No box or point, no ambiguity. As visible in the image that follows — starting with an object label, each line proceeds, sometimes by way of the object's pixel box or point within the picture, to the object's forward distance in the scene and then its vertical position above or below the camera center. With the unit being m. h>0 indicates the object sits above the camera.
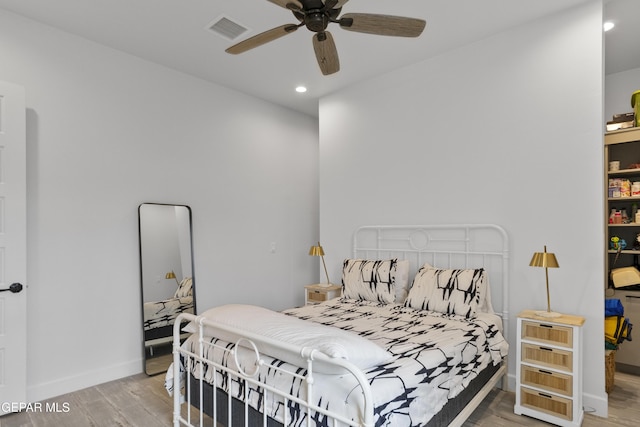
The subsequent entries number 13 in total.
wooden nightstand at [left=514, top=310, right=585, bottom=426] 2.36 -1.10
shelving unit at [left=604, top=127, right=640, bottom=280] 3.36 +0.05
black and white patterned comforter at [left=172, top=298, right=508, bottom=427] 1.54 -0.85
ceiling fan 1.74 +0.94
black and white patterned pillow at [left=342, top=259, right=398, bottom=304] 3.28 -0.69
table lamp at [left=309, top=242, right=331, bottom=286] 4.10 -0.49
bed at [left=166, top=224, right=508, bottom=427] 1.56 -0.81
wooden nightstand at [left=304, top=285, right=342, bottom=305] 3.91 -0.93
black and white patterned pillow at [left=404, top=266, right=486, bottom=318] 2.81 -0.69
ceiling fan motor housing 1.77 +0.92
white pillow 1.56 -0.61
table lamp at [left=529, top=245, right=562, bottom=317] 2.49 -0.39
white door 2.52 -0.26
